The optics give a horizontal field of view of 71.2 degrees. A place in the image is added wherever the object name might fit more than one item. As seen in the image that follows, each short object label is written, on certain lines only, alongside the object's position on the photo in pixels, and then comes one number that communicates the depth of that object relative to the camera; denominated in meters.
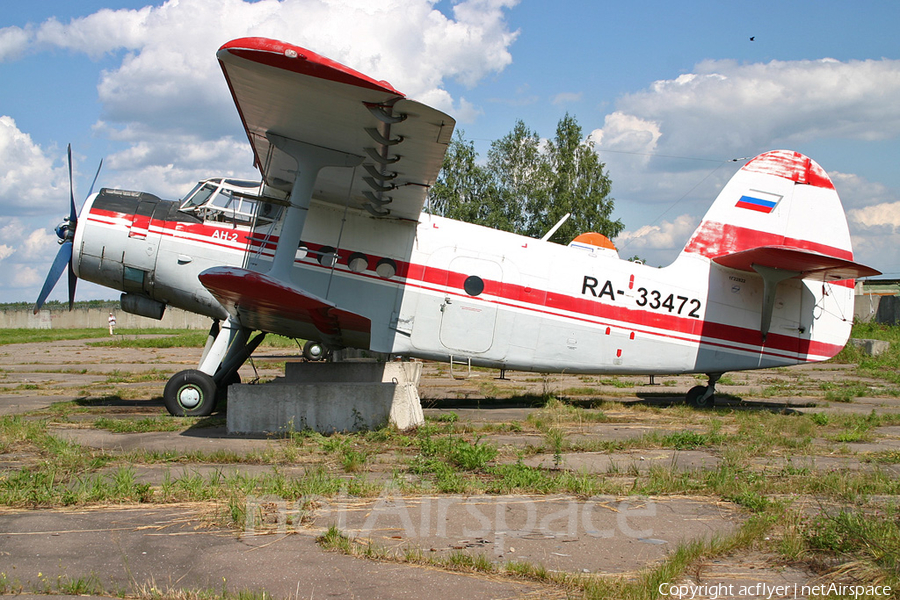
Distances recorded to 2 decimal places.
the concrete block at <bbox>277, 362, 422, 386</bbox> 10.93
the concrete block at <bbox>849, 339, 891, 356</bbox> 21.33
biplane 8.55
